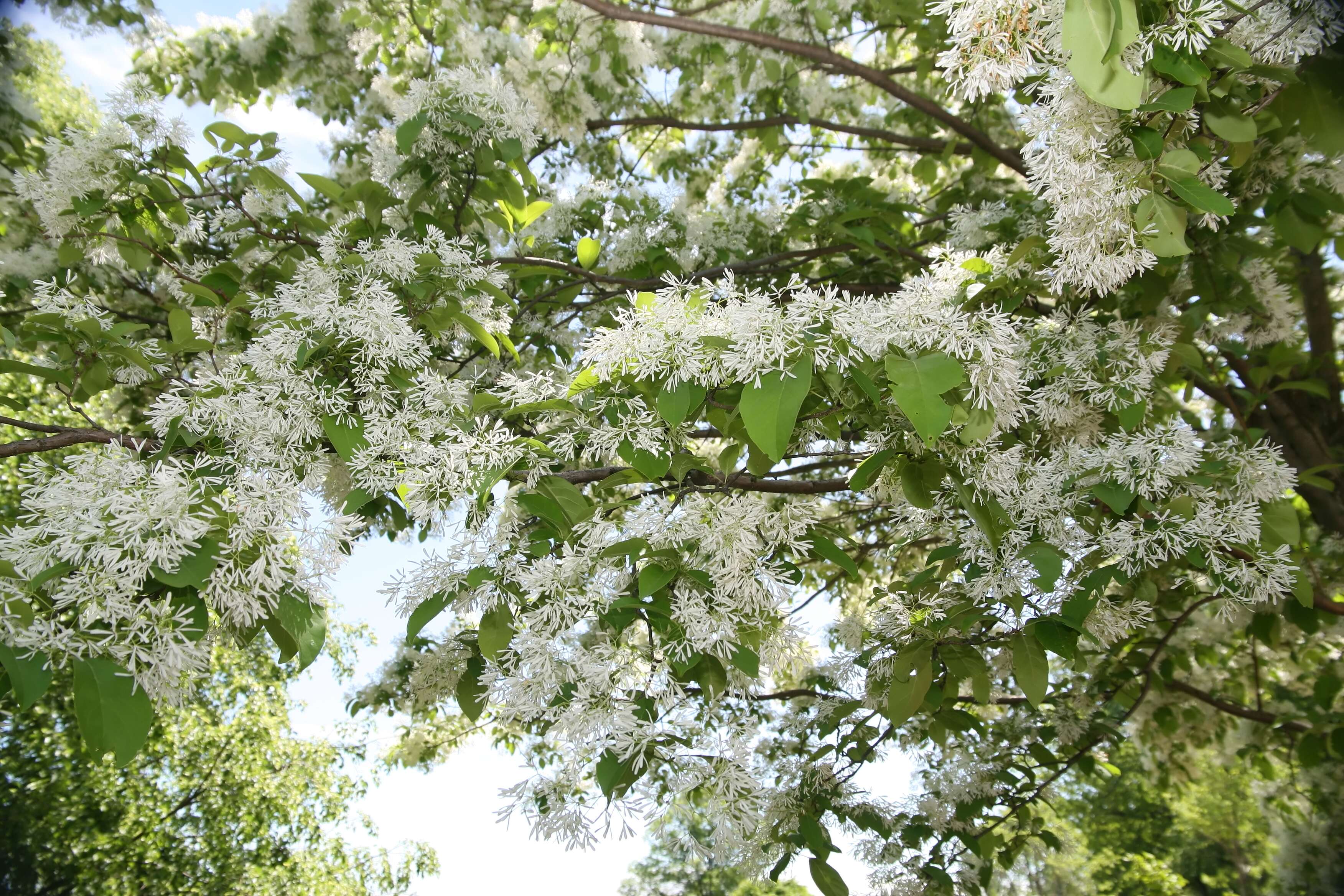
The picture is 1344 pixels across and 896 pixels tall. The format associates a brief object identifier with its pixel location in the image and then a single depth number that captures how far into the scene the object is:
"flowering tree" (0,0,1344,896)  1.43
